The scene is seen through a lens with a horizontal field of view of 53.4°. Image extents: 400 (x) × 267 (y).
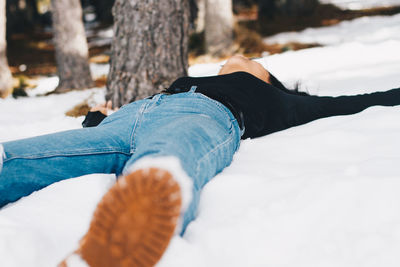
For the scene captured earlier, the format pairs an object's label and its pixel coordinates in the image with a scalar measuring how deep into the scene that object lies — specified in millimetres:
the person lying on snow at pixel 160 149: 1225
